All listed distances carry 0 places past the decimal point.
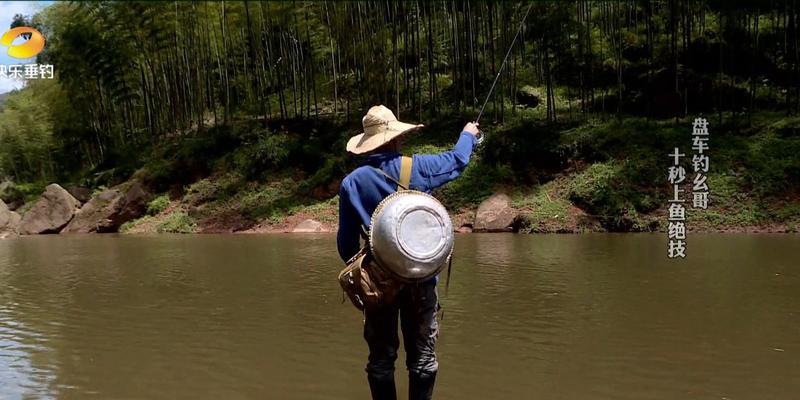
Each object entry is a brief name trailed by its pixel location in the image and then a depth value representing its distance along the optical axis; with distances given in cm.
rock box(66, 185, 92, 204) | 1906
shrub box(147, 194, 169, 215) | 1744
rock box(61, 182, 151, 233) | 1719
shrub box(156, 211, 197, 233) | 1614
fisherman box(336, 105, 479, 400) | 211
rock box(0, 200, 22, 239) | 1719
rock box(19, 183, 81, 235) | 1717
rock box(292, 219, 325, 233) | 1430
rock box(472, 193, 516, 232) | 1236
